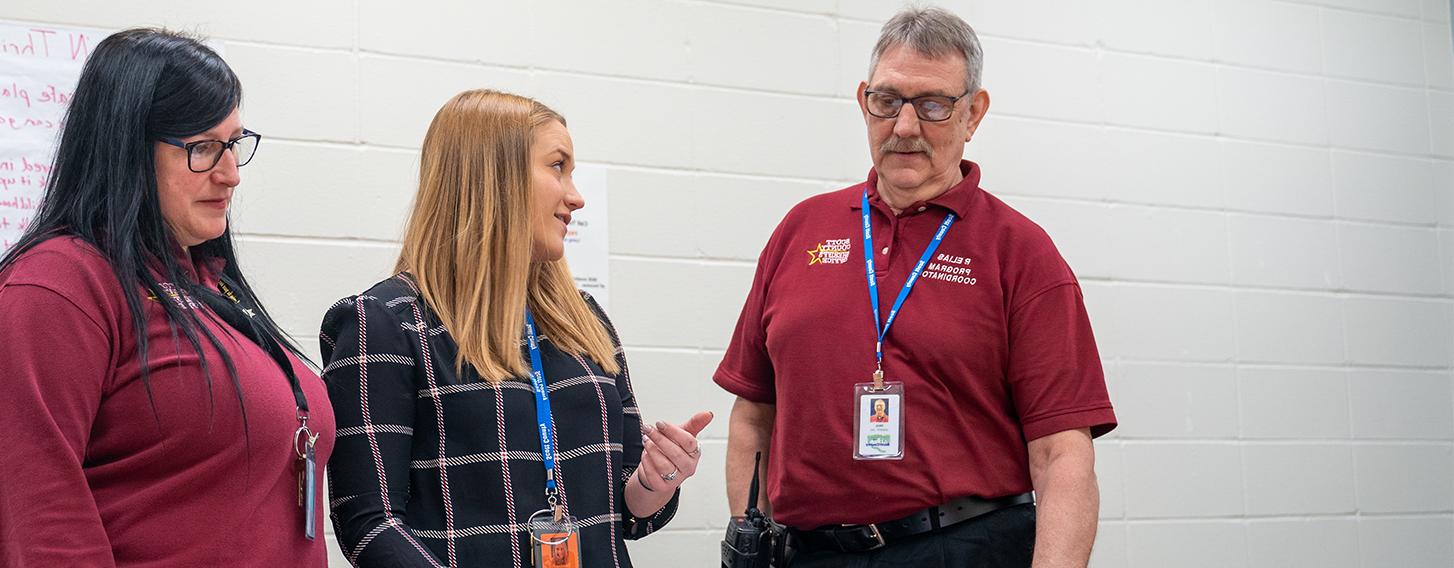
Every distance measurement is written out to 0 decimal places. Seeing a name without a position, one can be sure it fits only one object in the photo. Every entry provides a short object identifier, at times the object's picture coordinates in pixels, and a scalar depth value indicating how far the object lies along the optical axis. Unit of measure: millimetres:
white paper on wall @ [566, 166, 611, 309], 3078
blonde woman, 1839
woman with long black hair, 1440
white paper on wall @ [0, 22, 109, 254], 2645
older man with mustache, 2061
